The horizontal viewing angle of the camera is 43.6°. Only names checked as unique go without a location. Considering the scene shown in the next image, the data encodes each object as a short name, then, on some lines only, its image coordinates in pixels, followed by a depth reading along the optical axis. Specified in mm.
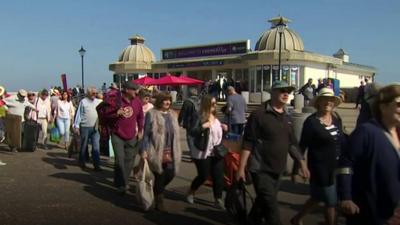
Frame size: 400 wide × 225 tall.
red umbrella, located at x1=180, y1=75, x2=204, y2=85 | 25328
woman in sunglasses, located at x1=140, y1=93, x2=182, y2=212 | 6516
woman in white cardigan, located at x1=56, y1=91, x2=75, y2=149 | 13734
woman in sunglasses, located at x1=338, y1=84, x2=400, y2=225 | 3273
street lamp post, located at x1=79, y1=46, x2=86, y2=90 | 33031
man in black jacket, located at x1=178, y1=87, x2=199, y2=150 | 9190
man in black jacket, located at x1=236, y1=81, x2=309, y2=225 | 4969
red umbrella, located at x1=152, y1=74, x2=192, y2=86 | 24362
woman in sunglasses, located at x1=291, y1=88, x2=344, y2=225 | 5055
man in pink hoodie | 7672
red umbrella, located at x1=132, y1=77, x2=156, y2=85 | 25209
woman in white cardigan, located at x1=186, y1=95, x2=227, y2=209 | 6809
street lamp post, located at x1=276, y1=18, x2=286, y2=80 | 29594
